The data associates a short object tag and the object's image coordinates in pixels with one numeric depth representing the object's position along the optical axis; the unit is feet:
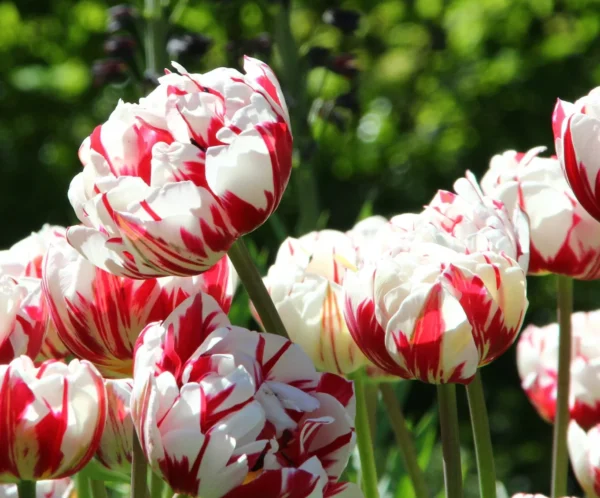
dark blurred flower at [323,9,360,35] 11.76
